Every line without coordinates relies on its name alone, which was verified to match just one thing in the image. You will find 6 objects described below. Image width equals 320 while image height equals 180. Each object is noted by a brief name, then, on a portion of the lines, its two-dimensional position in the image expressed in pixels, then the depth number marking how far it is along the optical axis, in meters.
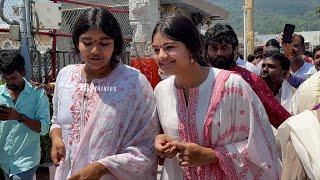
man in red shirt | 2.84
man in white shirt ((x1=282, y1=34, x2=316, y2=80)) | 5.47
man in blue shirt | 3.83
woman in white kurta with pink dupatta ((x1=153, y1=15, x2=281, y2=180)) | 2.17
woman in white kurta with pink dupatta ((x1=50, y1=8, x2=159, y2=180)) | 2.23
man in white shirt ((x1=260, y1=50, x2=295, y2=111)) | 3.82
